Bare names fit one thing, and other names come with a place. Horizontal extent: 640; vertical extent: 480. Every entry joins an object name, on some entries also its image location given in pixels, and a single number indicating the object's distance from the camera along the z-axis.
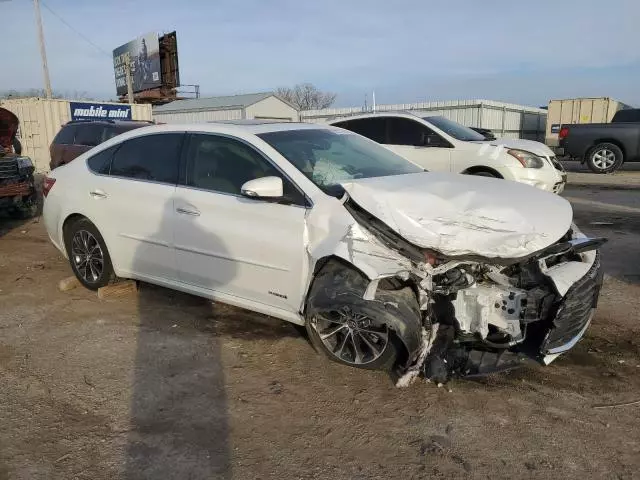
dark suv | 11.92
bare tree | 61.62
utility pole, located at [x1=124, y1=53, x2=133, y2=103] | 26.54
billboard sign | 43.88
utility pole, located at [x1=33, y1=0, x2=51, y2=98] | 27.98
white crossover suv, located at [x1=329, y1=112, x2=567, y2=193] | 8.55
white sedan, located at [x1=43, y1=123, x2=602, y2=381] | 3.31
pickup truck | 14.93
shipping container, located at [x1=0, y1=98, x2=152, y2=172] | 21.30
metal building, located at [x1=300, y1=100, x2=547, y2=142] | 25.19
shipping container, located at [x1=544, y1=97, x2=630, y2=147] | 22.73
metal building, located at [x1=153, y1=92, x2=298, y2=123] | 34.53
